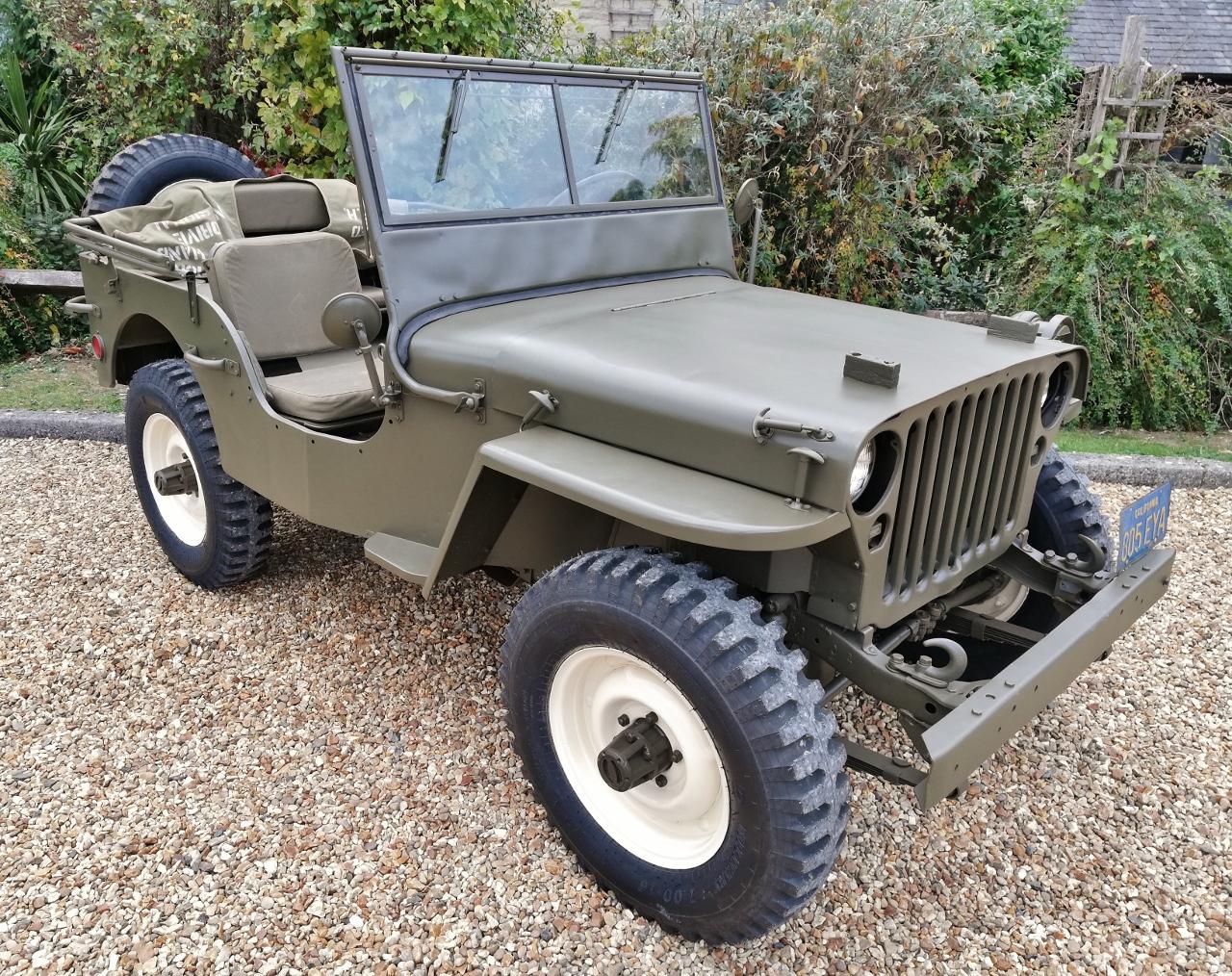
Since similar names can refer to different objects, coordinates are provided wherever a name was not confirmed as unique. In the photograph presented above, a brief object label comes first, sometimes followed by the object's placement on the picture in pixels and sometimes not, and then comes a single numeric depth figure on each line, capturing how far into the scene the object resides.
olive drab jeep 1.93
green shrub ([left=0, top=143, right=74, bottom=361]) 6.91
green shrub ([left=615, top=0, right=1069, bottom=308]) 5.88
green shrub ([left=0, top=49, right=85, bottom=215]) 7.44
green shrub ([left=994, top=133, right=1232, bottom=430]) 5.53
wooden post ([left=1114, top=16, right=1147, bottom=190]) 5.61
